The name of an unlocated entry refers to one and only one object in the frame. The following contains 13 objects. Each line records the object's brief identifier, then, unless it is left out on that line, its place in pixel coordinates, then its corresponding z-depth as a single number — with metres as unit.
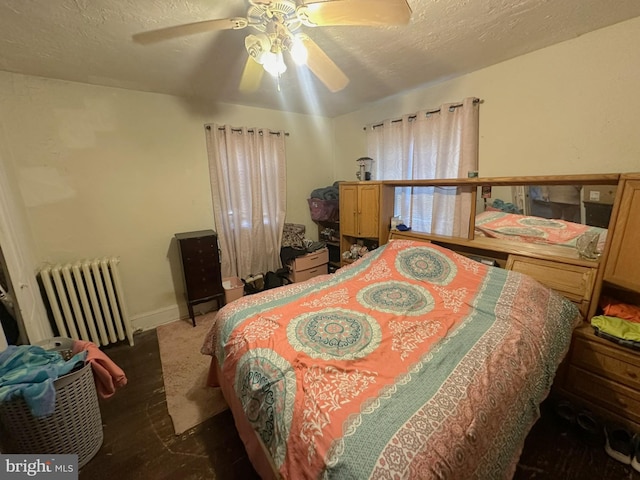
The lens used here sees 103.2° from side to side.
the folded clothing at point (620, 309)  1.55
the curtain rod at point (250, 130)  2.78
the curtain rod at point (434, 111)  2.16
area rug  1.72
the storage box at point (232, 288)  2.92
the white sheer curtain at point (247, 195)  2.90
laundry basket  1.25
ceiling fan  1.08
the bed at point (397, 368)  0.84
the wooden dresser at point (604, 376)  1.46
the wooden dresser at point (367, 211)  2.72
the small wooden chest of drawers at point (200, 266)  2.60
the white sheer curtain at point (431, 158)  2.26
